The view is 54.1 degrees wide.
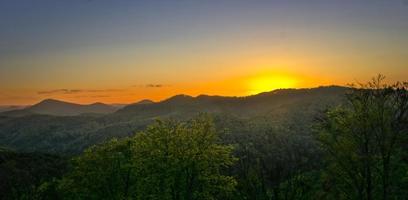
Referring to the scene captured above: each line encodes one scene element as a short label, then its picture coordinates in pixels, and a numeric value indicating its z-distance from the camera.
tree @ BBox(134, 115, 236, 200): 51.59
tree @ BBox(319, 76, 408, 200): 46.81
